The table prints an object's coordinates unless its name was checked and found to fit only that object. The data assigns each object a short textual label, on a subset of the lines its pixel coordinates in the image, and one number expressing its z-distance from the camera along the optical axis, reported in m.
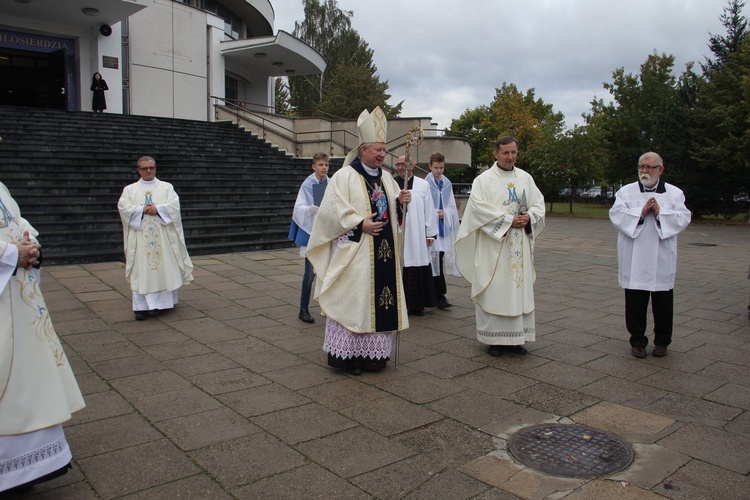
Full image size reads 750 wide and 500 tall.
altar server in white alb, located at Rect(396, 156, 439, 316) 7.10
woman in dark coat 19.88
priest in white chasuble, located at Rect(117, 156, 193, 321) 6.92
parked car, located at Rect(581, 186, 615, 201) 47.78
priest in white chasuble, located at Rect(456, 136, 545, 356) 5.59
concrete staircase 11.53
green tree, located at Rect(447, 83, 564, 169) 33.97
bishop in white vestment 4.92
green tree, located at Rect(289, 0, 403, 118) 49.69
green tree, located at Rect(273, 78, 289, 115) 51.73
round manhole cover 3.42
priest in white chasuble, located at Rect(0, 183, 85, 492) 2.84
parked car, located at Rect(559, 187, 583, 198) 48.85
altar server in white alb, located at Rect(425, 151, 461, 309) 7.80
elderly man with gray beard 5.54
